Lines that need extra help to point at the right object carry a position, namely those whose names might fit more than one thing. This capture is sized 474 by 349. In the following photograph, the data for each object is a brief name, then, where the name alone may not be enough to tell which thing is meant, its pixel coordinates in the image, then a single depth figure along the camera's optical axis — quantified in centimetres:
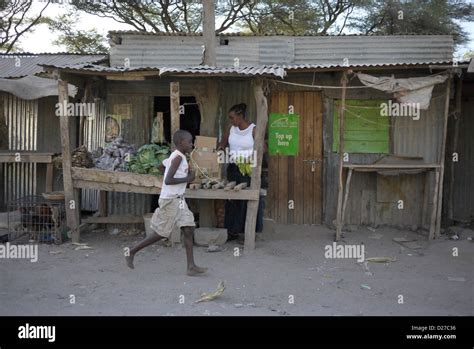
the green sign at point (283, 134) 953
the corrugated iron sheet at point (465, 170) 1066
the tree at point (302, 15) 1656
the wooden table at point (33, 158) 988
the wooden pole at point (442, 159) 842
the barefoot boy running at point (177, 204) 645
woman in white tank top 812
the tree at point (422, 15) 1487
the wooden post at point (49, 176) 989
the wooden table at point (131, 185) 791
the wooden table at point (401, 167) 857
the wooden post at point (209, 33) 934
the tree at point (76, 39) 1827
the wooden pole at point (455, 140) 930
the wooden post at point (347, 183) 855
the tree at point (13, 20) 1741
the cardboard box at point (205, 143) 817
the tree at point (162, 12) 1673
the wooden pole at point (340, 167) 836
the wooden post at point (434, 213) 859
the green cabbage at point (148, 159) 824
